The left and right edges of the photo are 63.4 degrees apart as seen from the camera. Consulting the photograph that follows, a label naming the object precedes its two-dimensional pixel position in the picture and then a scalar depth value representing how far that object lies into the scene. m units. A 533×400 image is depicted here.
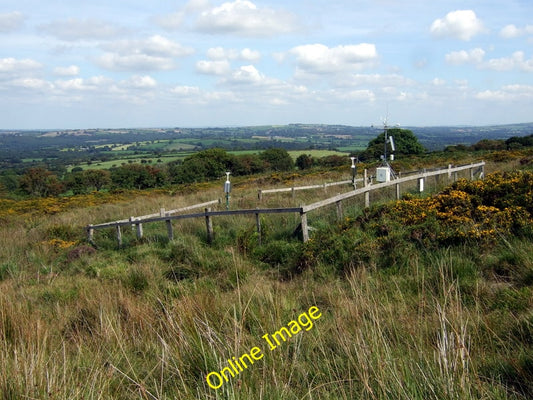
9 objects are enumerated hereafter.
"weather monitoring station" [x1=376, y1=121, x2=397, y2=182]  12.69
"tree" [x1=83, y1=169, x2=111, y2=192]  73.69
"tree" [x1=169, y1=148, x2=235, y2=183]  74.45
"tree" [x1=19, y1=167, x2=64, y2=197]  68.88
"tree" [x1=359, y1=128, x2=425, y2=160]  64.98
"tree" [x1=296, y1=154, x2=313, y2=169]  75.19
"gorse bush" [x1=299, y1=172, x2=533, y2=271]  6.32
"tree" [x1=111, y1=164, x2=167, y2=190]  75.50
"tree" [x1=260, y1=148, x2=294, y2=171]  83.75
